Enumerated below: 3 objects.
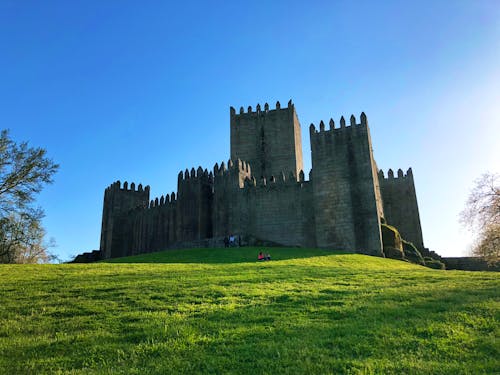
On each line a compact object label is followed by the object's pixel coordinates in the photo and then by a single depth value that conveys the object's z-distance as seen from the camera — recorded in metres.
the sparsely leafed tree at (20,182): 27.48
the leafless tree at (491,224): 27.47
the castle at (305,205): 36.19
